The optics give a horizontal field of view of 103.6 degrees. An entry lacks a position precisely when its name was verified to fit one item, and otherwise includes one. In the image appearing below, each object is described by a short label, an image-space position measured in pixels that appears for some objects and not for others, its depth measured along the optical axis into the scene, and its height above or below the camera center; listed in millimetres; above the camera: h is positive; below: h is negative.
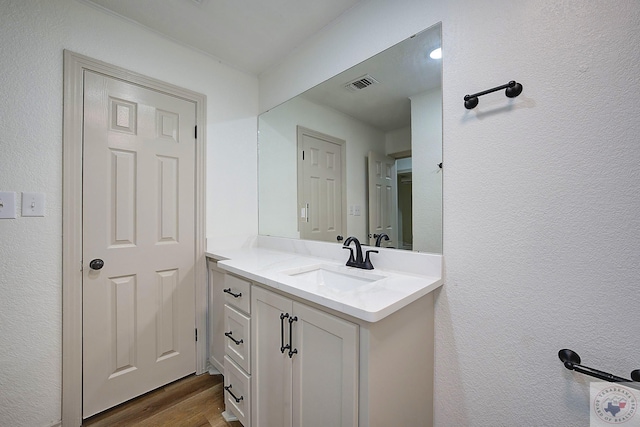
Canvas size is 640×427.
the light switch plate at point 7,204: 1212 +61
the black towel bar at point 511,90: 948 +484
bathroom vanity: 829 -498
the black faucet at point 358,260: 1342 -245
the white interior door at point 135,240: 1460 -153
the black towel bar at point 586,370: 748 -492
